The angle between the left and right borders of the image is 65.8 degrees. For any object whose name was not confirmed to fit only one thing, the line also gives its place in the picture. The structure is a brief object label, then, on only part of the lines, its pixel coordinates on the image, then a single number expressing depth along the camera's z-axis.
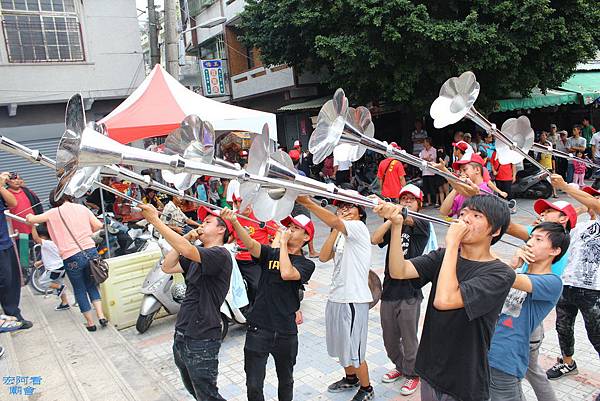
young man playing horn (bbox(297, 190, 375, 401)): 3.85
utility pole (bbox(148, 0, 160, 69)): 12.23
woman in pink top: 5.53
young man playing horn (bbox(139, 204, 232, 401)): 3.31
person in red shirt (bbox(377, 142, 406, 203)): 9.21
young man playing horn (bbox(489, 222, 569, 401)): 2.72
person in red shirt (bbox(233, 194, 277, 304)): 5.68
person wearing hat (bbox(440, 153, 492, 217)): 4.41
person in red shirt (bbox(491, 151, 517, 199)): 9.98
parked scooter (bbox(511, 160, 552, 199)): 11.73
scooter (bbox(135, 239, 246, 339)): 5.66
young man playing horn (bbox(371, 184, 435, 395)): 4.01
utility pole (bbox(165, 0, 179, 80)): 10.14
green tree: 10.09
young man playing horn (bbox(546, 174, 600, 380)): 3.59
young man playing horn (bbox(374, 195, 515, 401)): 2.31
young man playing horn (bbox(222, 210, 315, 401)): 3.41
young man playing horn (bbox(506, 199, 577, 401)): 3.22
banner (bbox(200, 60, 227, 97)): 17.30
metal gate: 13.10
